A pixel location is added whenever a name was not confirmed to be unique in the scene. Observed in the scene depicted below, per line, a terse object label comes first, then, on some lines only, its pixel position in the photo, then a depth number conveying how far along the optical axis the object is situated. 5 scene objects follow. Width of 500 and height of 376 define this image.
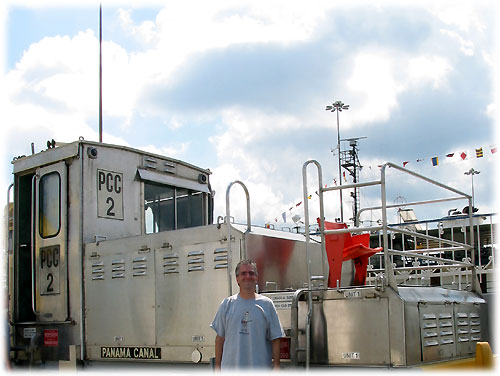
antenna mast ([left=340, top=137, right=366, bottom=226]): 32.66
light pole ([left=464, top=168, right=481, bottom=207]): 29.47
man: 4.52
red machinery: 6.08
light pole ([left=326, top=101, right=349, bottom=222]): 29.61
